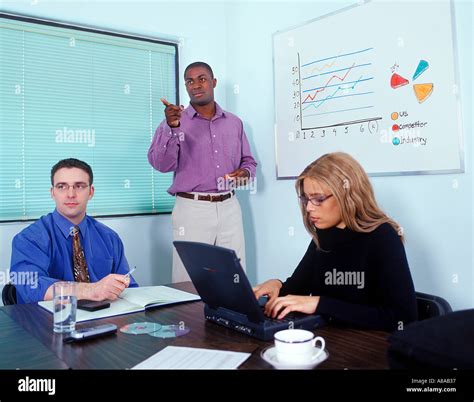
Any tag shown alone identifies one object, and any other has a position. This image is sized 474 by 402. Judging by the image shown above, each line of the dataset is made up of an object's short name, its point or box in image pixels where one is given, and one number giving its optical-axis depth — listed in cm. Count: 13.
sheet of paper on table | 94
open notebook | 137
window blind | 267
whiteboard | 218
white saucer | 92
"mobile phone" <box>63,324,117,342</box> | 112
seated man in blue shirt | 165
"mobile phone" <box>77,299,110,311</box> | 140
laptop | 108
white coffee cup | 93
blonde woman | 120
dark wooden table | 96
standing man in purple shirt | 277
